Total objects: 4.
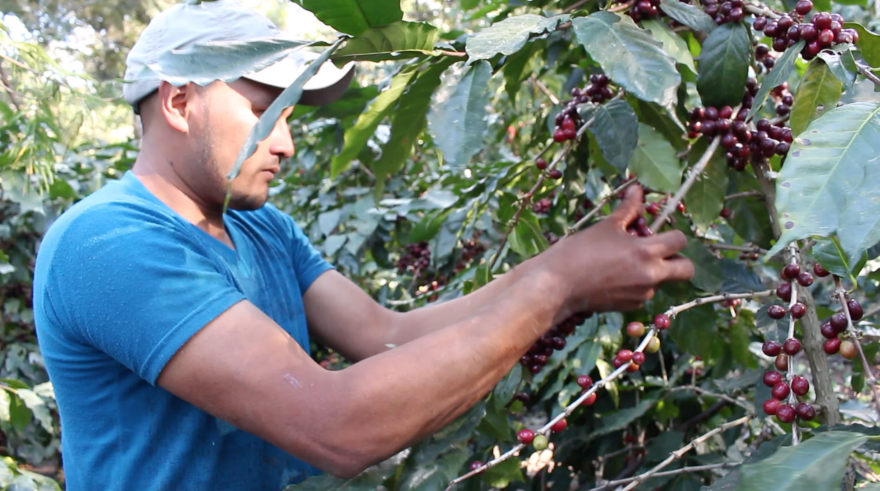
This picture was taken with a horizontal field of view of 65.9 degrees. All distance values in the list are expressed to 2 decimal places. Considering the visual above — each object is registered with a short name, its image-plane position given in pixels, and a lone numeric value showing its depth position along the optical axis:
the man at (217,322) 1.21
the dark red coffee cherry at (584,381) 1.36
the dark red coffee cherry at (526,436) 1.26
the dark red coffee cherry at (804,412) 1.15
